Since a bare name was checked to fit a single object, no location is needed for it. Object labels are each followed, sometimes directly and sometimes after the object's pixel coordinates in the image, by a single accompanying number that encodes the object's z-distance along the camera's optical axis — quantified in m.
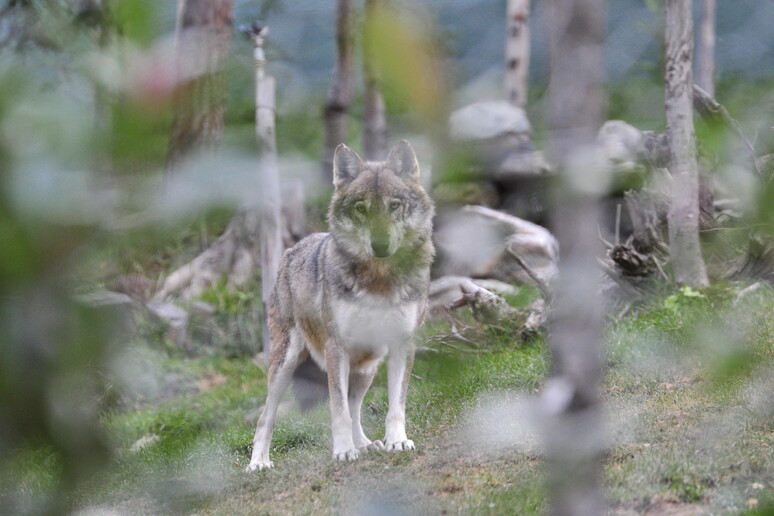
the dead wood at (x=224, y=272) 18.08
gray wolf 9.71
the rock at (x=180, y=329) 21.06
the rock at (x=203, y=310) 22.64
